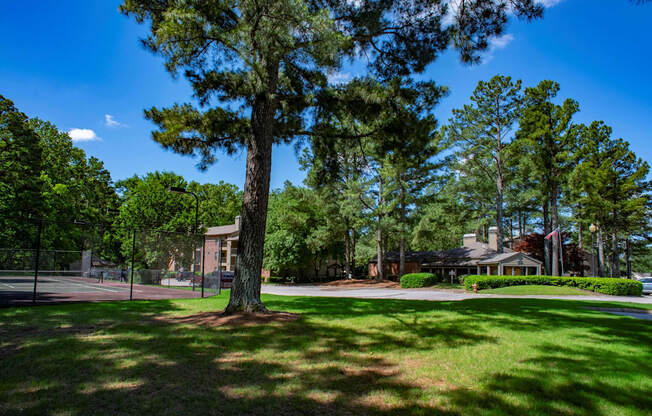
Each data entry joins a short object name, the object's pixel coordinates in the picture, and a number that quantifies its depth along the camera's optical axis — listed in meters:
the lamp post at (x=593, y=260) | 38.96
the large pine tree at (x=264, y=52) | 6.75
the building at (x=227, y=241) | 44.16
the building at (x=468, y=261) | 33.09
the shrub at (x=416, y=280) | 28.44
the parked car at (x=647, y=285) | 24.88
